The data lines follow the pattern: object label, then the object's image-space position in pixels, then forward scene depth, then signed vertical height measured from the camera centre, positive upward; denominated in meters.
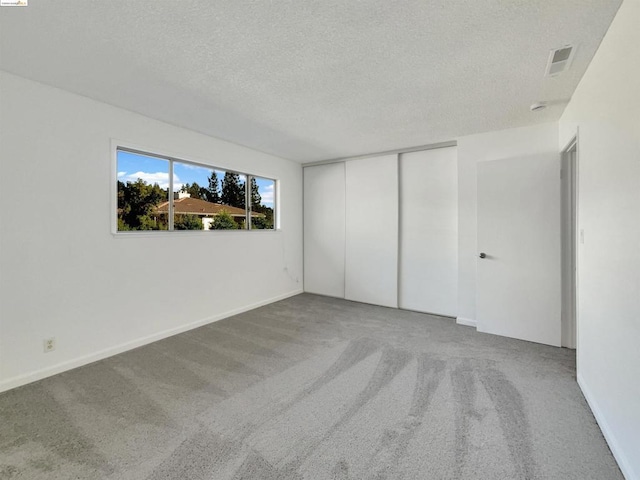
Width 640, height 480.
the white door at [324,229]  5.04 +0.21
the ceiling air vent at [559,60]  1.90 +1.28
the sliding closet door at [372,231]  4.44 +0.16
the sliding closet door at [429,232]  3.95 +0.13
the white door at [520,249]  3.05 -0.10
